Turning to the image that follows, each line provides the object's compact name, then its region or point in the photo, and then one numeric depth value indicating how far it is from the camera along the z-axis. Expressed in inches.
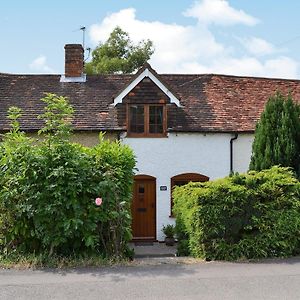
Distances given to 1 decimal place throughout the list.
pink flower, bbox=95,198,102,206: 420.0
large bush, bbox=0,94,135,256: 420.2
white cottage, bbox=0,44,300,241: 716.7
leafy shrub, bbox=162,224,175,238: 695.7
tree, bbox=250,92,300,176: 606.2
